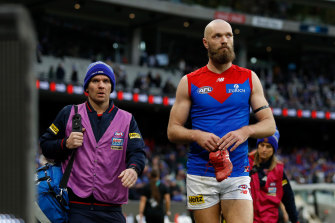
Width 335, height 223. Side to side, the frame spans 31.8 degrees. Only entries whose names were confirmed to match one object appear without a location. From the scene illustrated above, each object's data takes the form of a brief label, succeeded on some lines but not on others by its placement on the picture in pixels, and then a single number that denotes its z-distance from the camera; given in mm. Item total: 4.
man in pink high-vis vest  4551
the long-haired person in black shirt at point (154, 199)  11758
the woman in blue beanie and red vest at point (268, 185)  6581
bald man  4691
